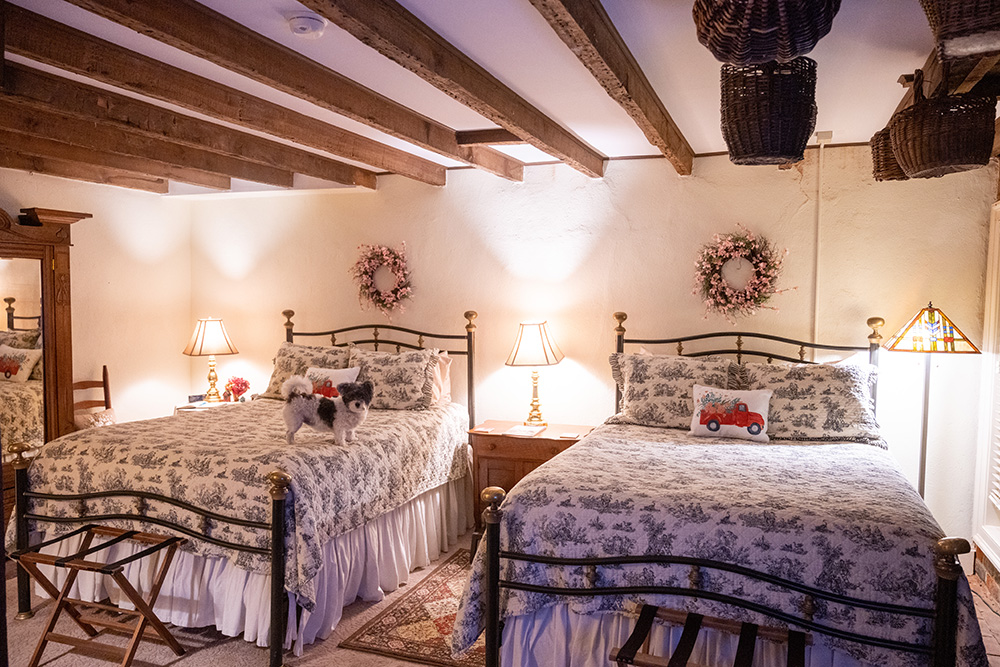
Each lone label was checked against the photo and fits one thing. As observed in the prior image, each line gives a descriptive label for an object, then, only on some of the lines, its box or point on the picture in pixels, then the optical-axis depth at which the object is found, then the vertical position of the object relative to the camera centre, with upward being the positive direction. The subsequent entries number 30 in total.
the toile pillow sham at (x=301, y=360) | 4.84 -0.42
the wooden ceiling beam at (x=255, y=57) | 2.16 +0.83
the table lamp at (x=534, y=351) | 4.66 -0.32
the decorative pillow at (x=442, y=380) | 4.74 -0.54
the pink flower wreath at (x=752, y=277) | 4.38 +0.19
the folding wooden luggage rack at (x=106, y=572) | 2.89 -1.20
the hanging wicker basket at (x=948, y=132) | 2.28 +0.55
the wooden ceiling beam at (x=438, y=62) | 2.10 +0.81
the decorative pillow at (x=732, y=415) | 3.73 -0.57
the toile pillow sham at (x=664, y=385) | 4.02 -0.46
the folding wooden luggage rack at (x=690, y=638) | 2.22 -1.05
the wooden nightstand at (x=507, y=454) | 4.34 -0.91
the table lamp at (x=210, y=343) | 5.50 -0.36
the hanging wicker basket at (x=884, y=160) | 2.93 +0.59
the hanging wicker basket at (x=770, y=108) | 2.27 +0.61
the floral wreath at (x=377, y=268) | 5.25 +0.16
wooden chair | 5.17 -0.70
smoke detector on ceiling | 2.39 +0.89
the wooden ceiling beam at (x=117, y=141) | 3.55 +0.84
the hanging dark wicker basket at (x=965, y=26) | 1.28 +0.50
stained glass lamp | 3.78 -0.15
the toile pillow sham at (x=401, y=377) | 4.55 -0.49
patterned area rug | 3.12 -1.50
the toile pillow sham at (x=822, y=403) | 3.72 -0.50
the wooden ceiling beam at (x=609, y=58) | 2.05 +0.79
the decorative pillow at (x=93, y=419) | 4.91 -0.85
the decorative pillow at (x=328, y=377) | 4.48 -0.49
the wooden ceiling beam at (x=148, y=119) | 3.08 +0.85
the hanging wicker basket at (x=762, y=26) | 1.58 +0.61
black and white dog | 3.49 -0.53
